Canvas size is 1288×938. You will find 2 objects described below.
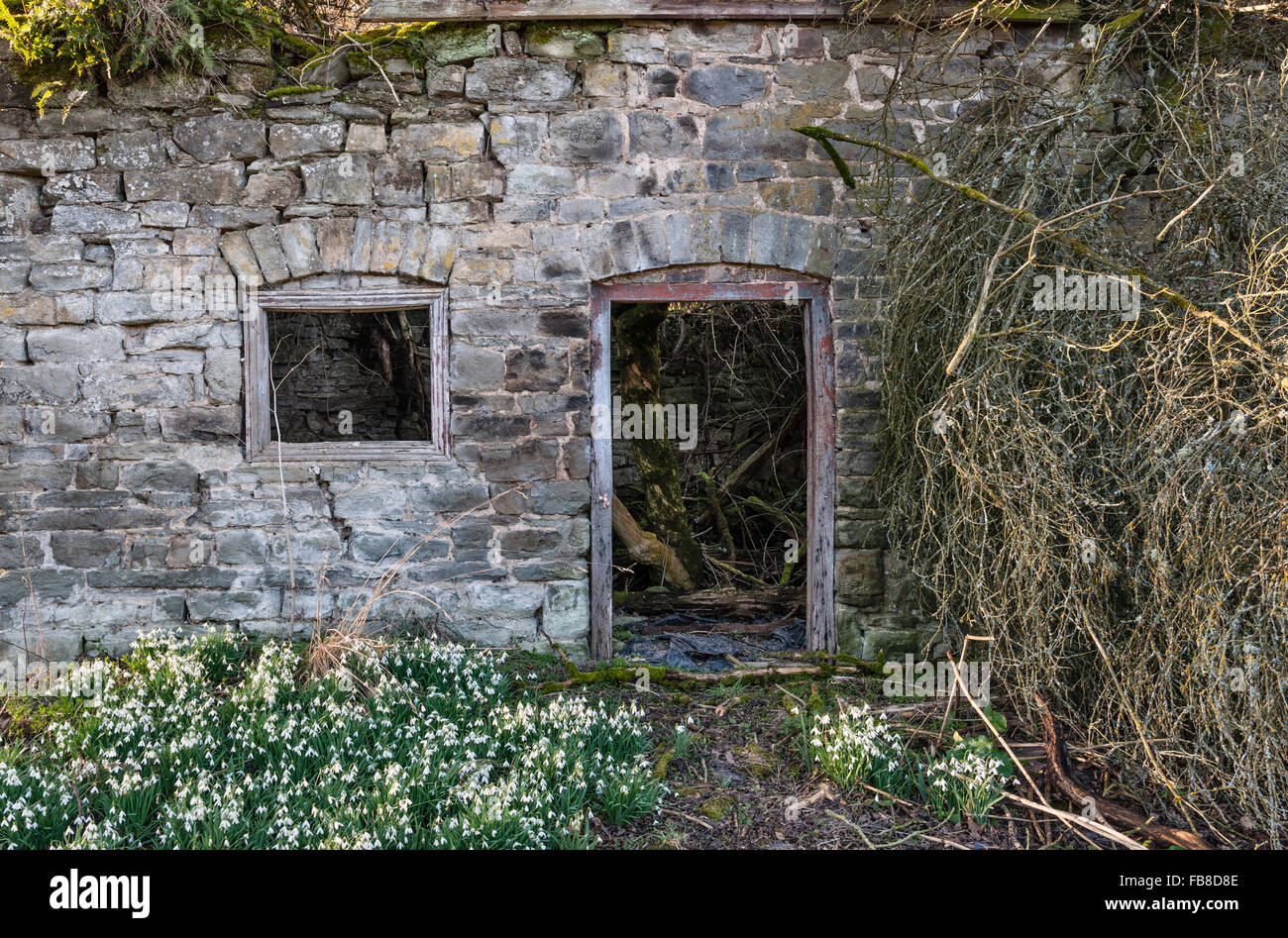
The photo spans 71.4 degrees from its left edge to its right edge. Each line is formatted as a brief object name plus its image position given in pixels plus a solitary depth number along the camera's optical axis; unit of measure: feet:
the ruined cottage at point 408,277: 15.20
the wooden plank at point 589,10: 14.89
